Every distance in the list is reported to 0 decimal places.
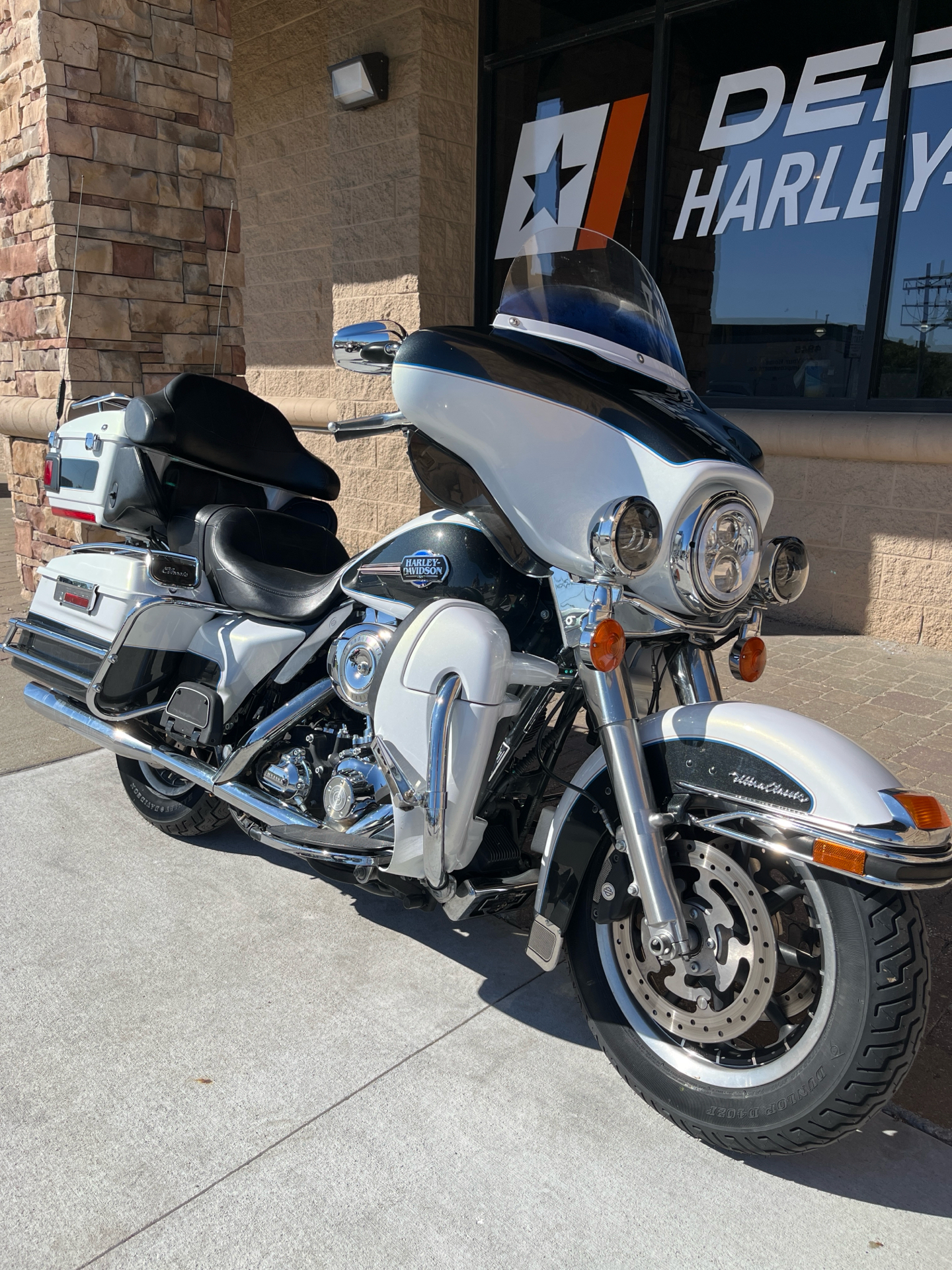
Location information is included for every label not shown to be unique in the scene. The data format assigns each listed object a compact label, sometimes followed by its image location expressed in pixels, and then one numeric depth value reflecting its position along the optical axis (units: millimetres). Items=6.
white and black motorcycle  1821
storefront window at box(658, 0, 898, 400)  5598
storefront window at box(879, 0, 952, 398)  5266
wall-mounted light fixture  6629
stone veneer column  5277
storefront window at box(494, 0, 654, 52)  6520
